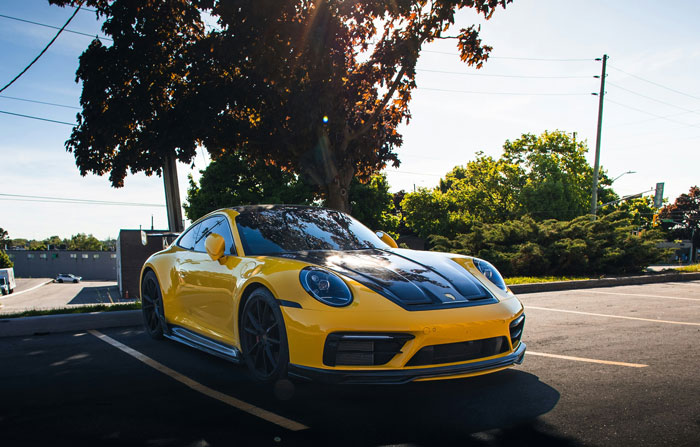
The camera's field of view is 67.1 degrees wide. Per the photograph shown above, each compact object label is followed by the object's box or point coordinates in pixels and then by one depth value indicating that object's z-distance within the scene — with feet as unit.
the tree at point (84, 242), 488.02
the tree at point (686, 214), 262.06
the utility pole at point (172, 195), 45.37
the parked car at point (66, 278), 253.85
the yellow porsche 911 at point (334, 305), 10.57
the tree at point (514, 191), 138.62
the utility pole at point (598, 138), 94.68
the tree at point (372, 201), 128.16
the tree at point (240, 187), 113.80
